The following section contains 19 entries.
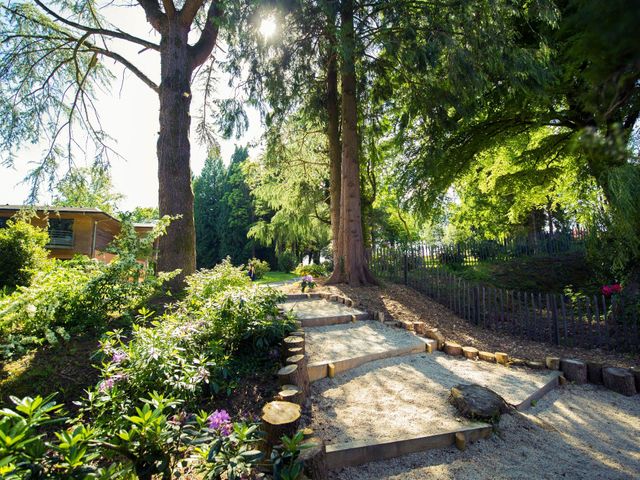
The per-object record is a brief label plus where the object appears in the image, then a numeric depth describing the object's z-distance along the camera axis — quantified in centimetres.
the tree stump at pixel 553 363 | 493
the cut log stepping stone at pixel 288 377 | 315
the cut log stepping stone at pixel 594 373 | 477
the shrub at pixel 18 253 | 857
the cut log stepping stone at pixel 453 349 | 531
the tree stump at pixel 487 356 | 520
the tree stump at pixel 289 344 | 374
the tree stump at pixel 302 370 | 334
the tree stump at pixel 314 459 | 203
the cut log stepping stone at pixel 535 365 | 501
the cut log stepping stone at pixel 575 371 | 478
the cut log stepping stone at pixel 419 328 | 579
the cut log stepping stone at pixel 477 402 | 324
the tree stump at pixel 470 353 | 522
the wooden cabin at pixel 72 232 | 2002
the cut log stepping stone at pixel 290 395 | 280
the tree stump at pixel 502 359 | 515
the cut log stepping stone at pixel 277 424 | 225
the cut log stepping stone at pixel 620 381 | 448
